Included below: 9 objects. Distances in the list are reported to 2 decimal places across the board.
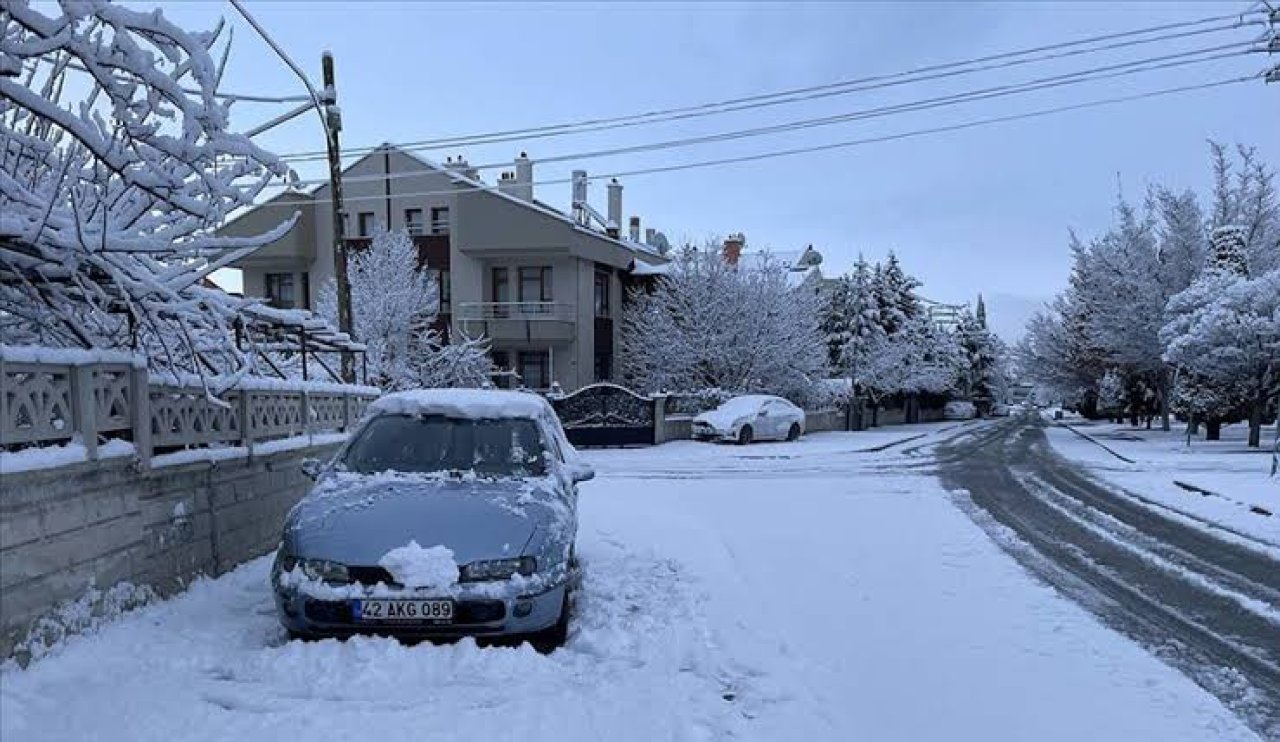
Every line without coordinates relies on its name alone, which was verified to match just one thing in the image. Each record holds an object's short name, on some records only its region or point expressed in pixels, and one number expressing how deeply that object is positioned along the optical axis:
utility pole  16.08
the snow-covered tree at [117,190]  4.80
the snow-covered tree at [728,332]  31.72
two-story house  33.69
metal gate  25.75
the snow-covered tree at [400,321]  27.28
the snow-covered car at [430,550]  4.82
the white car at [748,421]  26.52
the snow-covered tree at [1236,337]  22.02
